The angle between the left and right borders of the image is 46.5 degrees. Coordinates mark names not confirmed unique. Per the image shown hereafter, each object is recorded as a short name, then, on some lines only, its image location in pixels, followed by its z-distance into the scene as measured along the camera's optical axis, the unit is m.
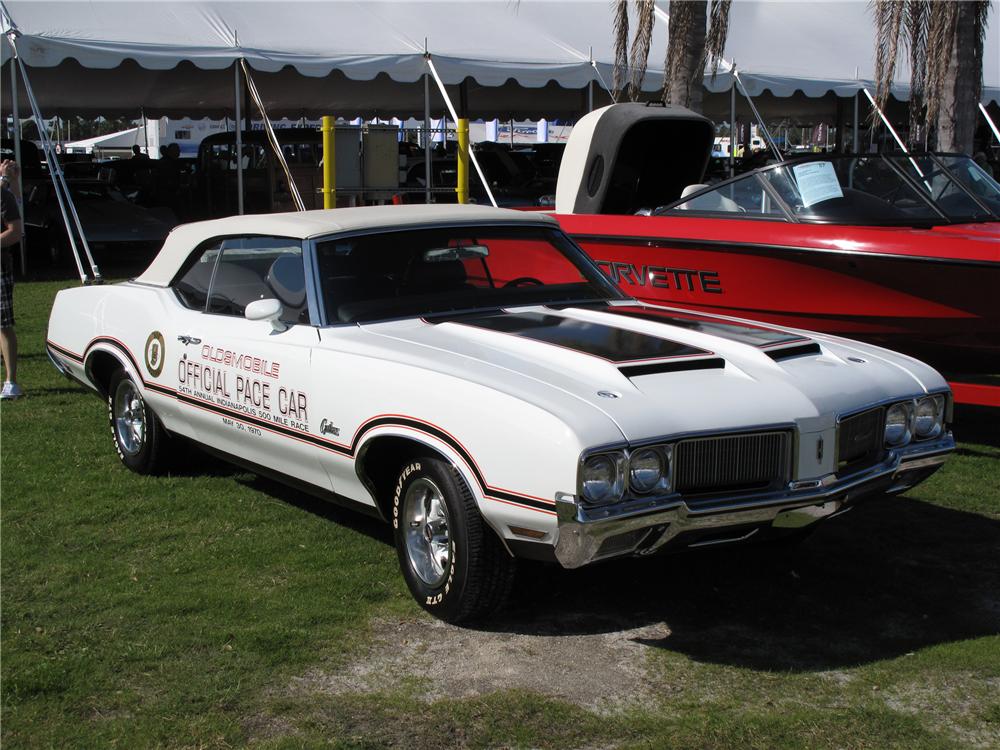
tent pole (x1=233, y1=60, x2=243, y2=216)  16.06
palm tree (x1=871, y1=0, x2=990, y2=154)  12.45
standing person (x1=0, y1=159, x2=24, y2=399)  7.79
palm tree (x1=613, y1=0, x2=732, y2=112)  12.93
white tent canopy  14.75
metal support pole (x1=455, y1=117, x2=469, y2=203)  13.63
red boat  6.70
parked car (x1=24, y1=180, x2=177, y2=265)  16.84
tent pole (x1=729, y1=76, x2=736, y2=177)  18.66
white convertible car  3.74
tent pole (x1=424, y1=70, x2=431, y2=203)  15.79
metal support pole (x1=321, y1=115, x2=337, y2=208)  11.91
